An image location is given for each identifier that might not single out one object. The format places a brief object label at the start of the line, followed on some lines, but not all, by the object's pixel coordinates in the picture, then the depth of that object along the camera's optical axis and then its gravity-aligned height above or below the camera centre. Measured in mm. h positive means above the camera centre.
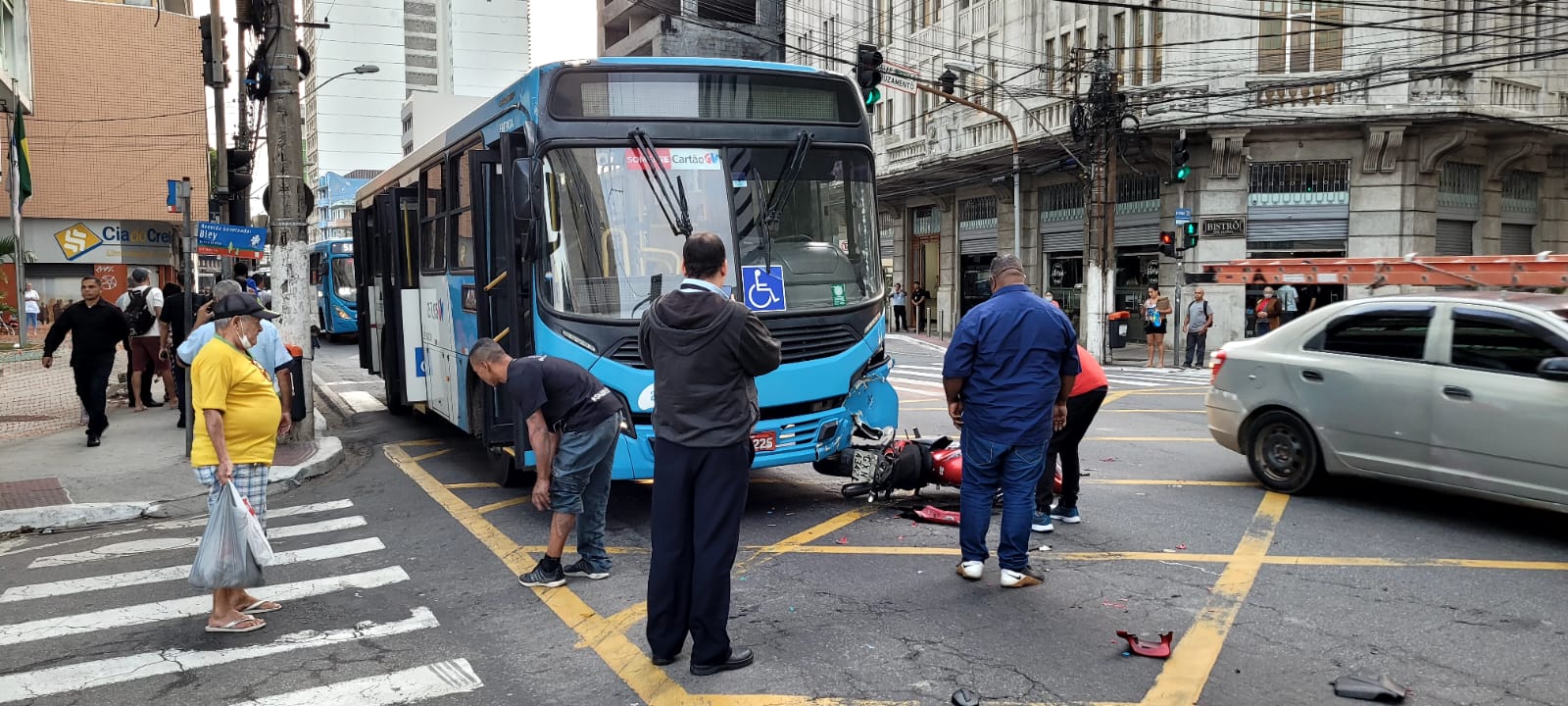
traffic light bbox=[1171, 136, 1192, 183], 23578 +2519
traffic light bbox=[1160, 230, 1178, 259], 23844 +744
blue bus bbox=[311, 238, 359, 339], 29484 -33
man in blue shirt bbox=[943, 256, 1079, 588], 5852 -627
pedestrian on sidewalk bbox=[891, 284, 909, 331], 38062 -1053
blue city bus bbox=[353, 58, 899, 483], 7227 +406
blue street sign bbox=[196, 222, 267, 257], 12211 +514
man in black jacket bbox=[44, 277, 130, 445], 11367 -613
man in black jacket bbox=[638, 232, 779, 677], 4578 -625
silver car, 6816 -809
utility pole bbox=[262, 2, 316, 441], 11844 +1017
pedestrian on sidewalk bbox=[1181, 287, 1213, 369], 22891 -896
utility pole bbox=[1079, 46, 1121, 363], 23750 +1565
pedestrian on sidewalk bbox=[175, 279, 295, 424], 6887 -479
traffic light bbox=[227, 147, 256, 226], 27578 +2601
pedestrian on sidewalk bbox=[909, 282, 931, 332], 36562 -696
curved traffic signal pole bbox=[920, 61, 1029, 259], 27311 +1927
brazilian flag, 19031 +2230
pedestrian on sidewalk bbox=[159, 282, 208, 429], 12555 -472
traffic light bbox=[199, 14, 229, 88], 17906 +3667
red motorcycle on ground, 7973 -1339
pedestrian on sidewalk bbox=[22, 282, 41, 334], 27553 -514
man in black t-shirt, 5812 -803
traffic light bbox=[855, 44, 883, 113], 19297 +3725
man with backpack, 13430 -453
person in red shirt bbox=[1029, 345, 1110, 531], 7168 -1049
